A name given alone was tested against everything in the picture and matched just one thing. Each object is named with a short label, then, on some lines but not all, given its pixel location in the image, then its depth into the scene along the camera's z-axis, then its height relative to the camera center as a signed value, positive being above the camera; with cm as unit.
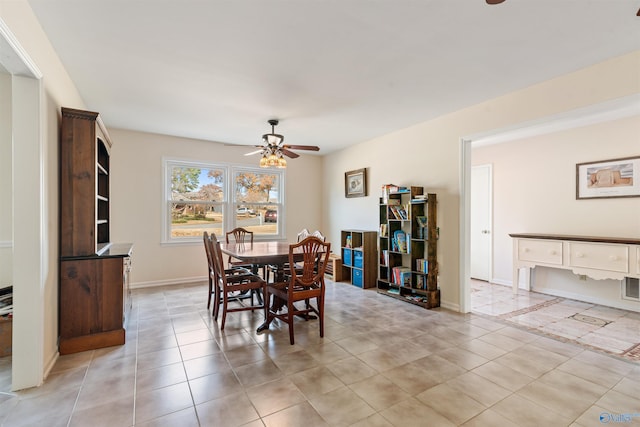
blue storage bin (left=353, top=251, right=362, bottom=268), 499 -81
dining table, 302 -47
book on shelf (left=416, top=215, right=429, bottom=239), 405 -17
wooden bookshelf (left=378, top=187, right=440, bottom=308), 390 -50
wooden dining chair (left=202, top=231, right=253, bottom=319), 330 -77
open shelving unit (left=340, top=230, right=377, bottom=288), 490 -78
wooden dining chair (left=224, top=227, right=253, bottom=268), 417 -40
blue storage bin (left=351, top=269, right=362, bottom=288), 494 -114
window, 509 +23
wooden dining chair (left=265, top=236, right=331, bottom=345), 281 -72
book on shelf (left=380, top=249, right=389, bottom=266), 451 -71
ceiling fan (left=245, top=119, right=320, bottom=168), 360 +80
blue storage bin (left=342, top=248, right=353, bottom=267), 525 -82
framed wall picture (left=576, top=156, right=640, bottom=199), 369 +45
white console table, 338 -55
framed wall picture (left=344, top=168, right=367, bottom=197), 534 +56
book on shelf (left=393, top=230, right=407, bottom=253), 422 -41
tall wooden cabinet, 253 -43
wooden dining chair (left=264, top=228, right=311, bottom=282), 352 -73
